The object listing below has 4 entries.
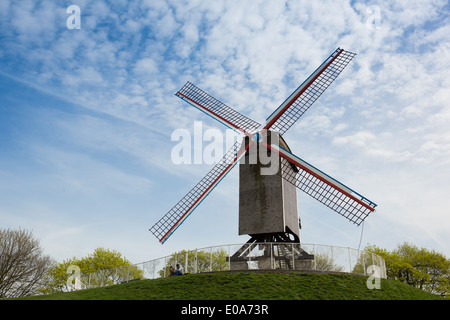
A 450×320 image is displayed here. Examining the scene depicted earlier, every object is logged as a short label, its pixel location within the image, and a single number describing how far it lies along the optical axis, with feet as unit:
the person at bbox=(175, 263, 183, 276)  65.72
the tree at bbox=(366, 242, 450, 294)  135.23
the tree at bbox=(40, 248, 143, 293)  143.35
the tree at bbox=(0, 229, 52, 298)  118.01
